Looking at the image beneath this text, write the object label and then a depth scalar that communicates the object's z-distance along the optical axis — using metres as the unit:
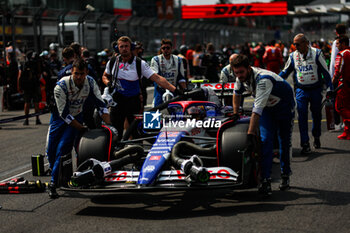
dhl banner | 59.78
